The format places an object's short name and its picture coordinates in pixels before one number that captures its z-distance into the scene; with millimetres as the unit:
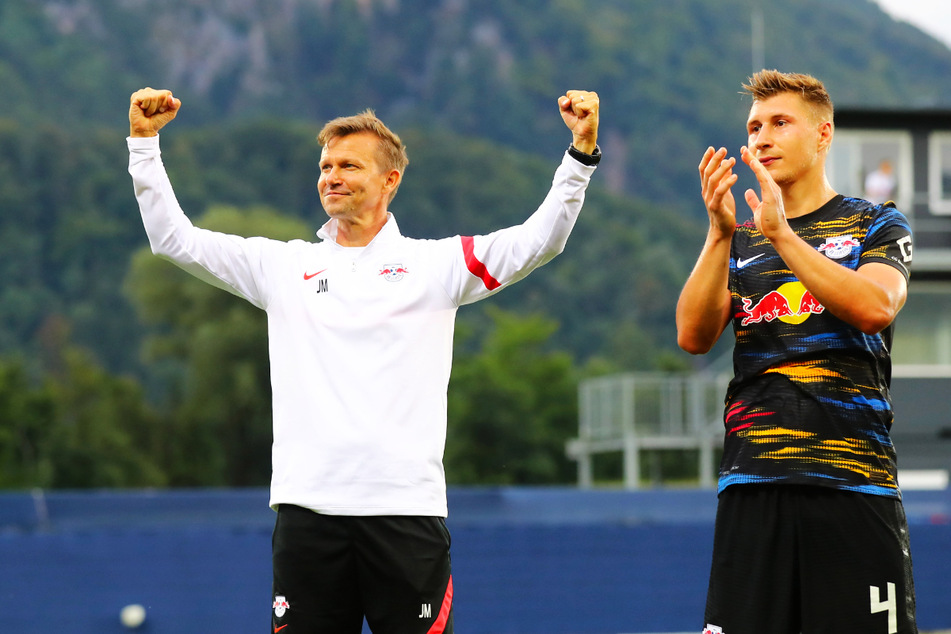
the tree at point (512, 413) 58438
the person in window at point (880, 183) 24062
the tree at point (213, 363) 52750
